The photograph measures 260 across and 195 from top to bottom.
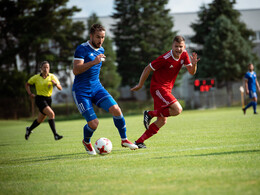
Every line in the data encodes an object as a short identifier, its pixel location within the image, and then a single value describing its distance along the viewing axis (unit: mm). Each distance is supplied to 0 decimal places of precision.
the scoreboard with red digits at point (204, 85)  66812
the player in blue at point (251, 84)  34281
